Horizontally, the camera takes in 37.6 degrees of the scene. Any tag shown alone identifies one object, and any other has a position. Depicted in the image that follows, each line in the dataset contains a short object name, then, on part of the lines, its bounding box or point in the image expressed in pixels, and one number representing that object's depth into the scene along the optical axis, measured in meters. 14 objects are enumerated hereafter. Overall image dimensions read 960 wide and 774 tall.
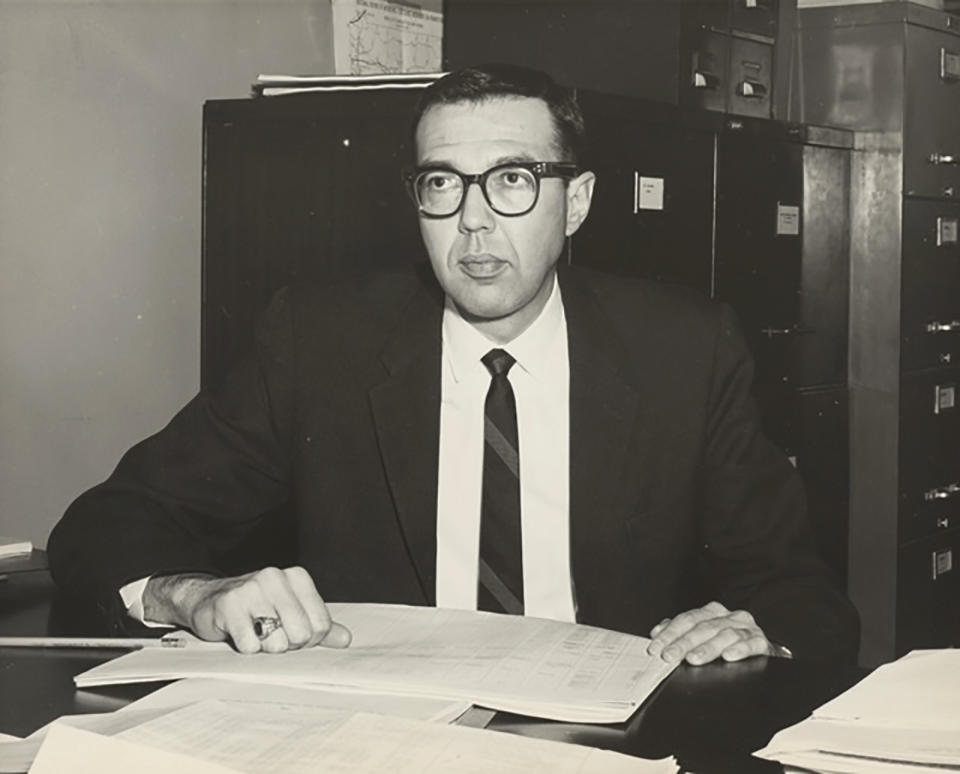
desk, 1.10
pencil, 1.38
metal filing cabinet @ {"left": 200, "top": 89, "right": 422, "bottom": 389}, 2.38
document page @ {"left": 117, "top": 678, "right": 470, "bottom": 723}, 1.14
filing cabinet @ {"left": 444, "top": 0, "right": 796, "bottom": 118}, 2.90
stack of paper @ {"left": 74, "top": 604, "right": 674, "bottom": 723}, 1.18
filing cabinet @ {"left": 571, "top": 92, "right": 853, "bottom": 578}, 2.65
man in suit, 1.86
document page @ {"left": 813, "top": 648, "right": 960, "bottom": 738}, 1.11
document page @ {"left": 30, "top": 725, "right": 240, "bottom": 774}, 0.94
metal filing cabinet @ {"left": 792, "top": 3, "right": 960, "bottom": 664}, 3.78
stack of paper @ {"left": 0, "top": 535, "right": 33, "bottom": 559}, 1.79
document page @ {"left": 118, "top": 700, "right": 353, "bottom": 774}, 1.00
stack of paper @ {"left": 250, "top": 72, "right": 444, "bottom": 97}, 2.37
